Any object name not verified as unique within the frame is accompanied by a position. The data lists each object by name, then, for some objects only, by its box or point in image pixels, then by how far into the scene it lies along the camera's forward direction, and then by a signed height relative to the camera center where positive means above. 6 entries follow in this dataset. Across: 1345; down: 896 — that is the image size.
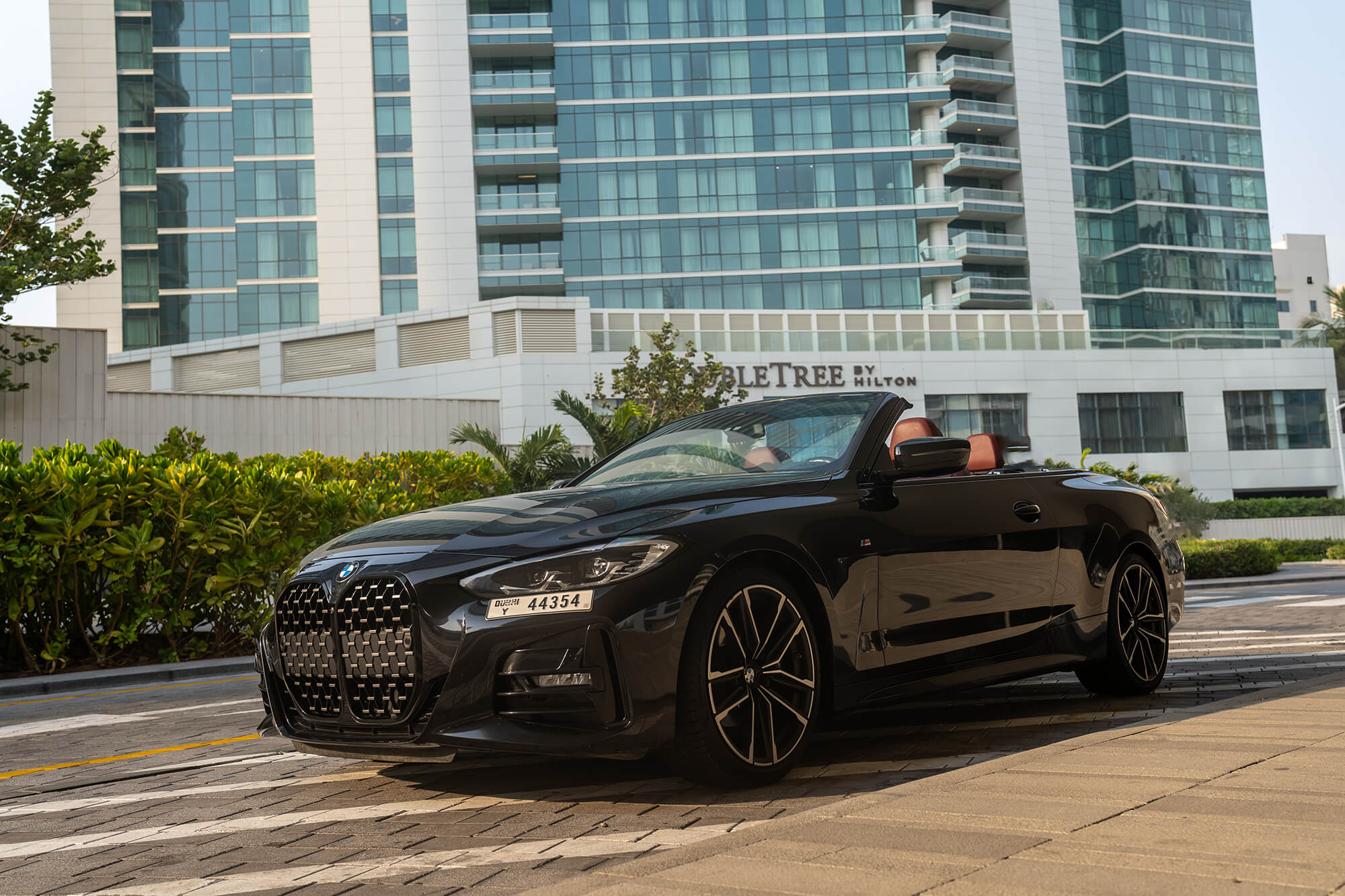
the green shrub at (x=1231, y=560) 27.38 -1.15
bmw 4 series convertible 4.02 -0.23
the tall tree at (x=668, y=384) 42.03 +5.37
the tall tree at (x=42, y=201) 23.42 +7.13
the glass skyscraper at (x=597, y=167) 66.94 +20.40
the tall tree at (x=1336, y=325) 85.38 +12.24
